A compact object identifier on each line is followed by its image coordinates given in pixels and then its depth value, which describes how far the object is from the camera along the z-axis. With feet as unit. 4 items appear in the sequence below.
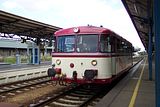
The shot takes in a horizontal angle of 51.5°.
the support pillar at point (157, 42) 10.53
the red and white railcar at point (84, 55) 19.85
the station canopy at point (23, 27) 33.29
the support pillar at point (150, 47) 28.44
